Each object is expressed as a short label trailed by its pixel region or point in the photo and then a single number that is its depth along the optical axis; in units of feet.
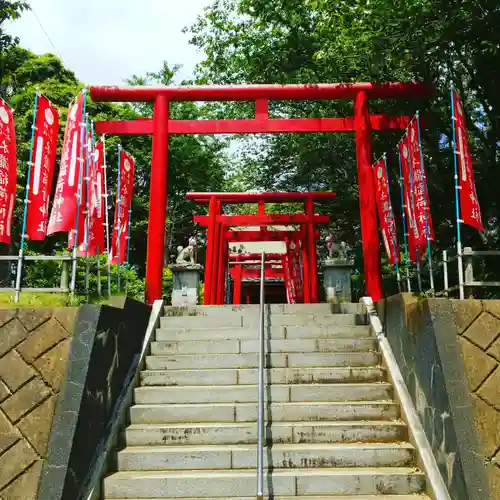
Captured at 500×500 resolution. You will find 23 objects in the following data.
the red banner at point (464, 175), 20.06
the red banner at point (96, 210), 23.84
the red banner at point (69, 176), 20.06
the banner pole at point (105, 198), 27.99
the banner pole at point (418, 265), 20.73
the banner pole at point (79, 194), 18.90
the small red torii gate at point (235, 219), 46.39
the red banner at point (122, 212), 29.78
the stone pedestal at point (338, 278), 31.89
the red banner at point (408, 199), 24.67
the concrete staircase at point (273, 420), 15.31
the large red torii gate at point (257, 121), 29.50
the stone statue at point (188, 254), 32.74
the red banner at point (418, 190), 23.21
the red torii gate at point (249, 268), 70.44
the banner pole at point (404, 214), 27.02
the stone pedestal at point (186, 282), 31.48
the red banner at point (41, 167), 20.07
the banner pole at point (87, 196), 20.54
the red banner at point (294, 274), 60.34
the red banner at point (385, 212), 28.40
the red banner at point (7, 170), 20.28
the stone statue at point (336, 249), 34.06
